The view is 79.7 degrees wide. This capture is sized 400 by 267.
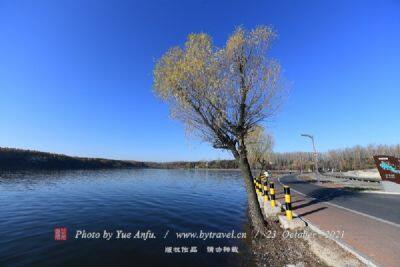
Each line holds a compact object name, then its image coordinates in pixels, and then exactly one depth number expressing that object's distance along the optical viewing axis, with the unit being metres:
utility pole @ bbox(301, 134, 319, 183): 36.00
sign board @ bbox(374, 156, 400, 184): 18.19
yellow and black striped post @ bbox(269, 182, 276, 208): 12.80
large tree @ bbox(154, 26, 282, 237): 11.07
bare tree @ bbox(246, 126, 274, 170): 36.22
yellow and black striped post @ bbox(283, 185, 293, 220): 9.70
